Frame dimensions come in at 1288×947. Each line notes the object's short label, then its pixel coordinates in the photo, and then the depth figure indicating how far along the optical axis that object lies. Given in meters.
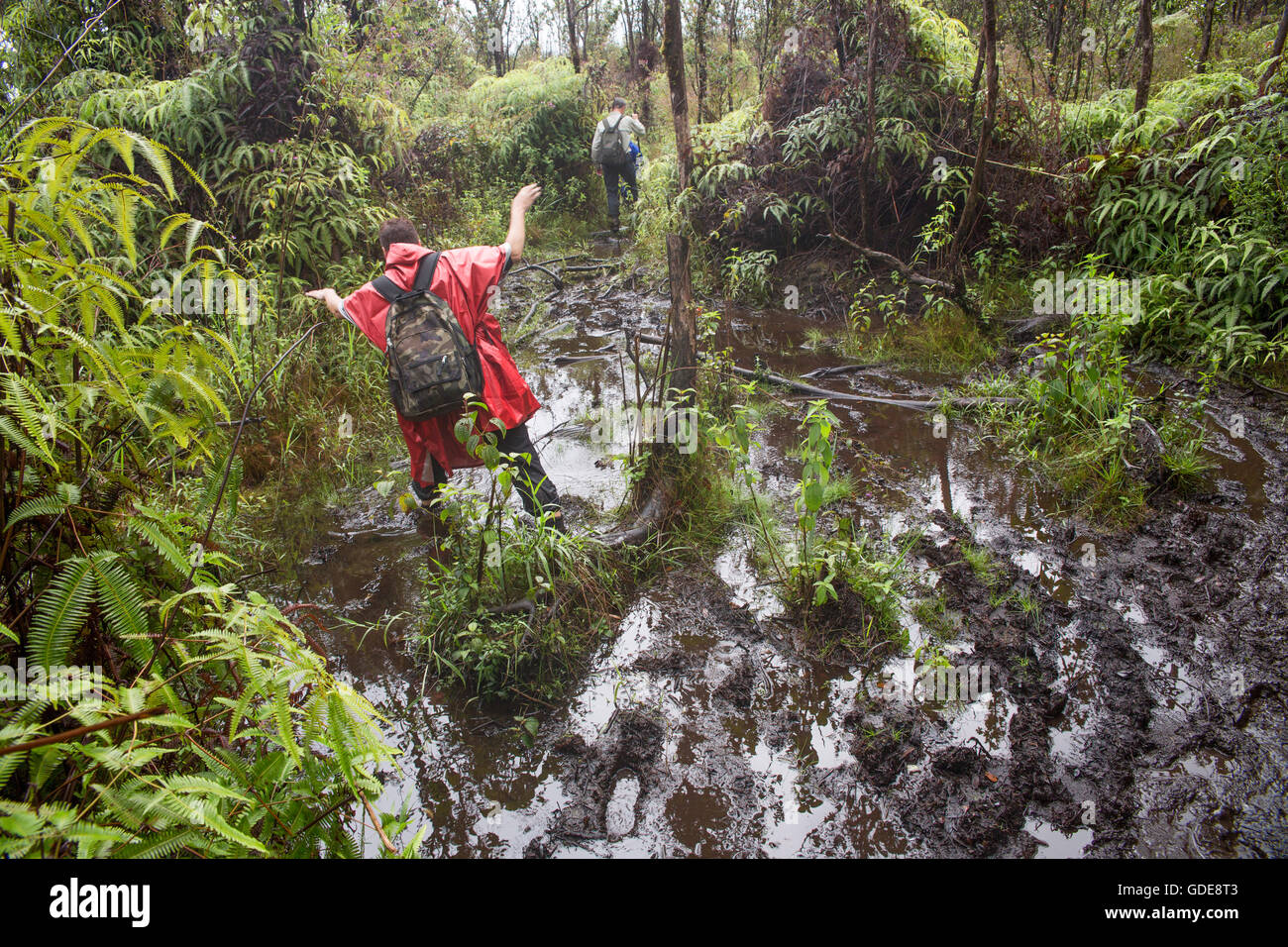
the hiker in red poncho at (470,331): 3.65
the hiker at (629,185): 10.46
